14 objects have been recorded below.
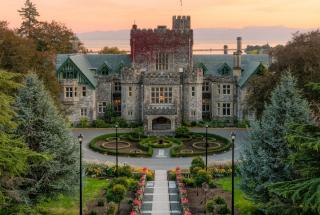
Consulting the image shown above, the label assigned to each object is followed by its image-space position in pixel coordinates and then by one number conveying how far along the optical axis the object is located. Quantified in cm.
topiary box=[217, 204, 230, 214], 2614
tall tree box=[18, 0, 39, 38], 7062
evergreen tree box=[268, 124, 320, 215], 1250
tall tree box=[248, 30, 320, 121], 3875
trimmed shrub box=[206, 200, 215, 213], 2618
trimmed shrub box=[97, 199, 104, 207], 2864
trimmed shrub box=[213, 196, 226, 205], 2786
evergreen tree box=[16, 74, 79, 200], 2358
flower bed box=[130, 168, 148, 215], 2603
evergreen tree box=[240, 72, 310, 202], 2165
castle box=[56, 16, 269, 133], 5784
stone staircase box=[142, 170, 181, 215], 2752
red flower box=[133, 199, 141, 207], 2672
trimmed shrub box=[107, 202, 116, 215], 2602
